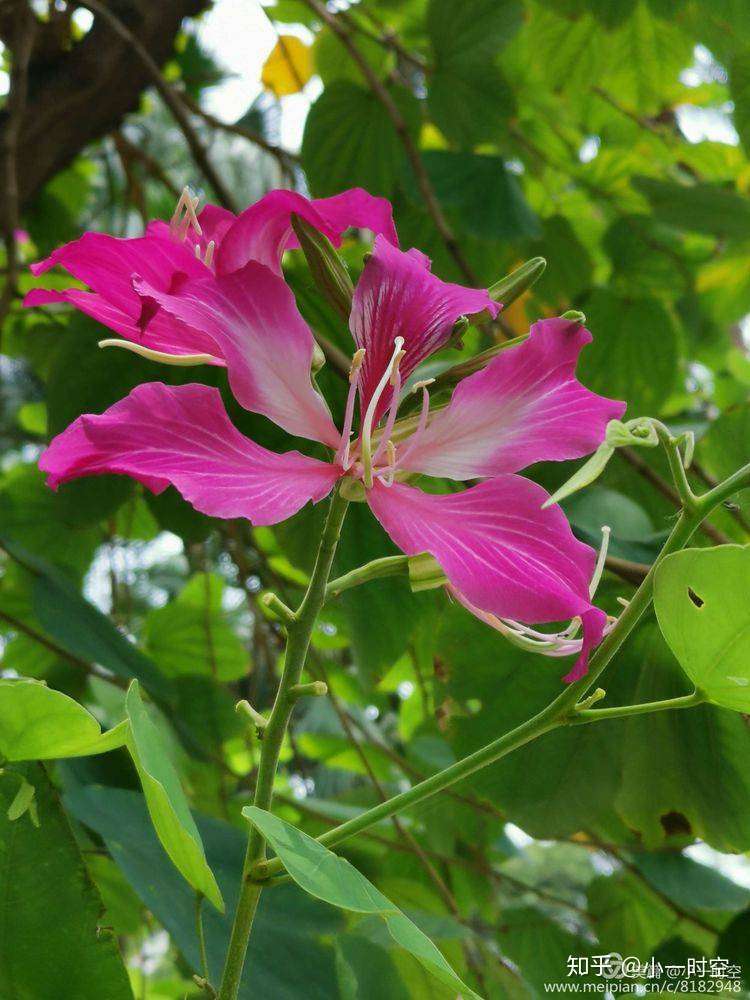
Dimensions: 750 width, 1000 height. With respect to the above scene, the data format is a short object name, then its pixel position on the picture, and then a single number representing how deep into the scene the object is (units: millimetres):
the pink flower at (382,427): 284
